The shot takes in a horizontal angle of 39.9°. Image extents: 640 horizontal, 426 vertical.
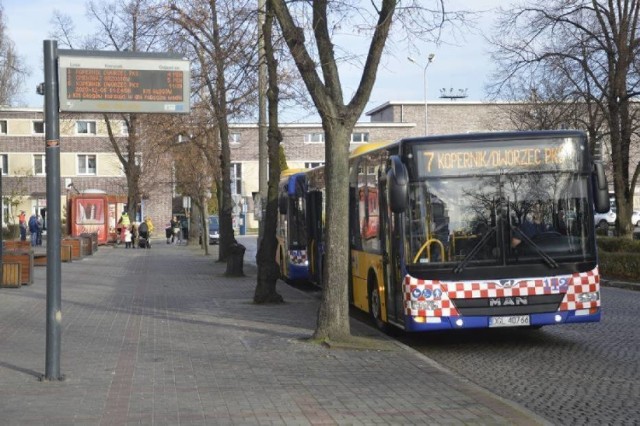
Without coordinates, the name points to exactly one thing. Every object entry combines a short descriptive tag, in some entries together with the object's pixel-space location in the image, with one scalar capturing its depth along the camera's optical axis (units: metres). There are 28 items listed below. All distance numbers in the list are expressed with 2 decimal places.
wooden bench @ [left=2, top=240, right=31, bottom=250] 26.56
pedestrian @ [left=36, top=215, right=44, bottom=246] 47.59
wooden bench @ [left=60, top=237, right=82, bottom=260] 34.03
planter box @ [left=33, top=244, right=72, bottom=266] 32.78
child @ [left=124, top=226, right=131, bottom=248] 48.72
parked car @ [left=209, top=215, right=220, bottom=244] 59.41
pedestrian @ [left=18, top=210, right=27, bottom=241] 45.31
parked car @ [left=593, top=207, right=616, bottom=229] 56.97
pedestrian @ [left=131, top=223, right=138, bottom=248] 49.31
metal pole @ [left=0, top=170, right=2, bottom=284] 20.45
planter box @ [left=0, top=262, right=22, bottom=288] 20.45
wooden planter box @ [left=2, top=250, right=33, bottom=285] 21.00
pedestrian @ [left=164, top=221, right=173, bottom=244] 58.10
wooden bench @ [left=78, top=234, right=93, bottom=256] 36.97
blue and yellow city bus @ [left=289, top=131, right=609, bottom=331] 11.31
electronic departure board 8.84
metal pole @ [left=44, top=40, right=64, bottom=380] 8.73
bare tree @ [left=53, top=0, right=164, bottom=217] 24.67
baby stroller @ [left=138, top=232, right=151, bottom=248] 48.72
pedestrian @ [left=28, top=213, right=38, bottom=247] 46.22
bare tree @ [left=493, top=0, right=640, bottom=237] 25.05
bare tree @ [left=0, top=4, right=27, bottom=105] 46.25
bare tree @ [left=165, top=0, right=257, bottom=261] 18.44
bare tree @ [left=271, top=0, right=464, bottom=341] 11.35
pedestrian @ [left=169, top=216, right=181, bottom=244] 57.51
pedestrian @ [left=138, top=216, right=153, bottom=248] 48.53
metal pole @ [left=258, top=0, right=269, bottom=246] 20.69
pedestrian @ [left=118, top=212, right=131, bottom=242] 49.88
